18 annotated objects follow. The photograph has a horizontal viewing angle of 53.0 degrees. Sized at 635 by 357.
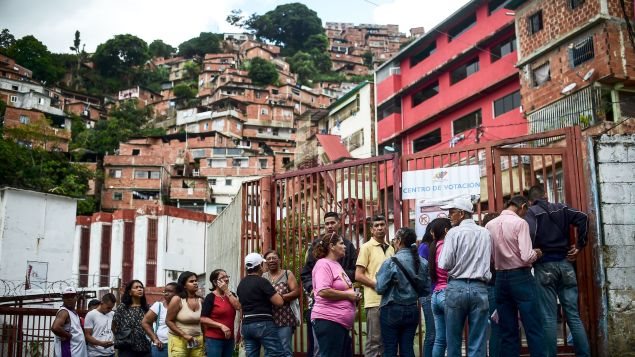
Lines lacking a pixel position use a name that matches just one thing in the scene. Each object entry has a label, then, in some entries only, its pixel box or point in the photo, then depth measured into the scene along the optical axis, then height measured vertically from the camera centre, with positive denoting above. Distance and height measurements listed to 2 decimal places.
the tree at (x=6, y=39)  85.19 +29.17
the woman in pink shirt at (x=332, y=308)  6.07 -0.53
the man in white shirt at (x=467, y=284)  5.96 -0.31
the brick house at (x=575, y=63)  21.77 +6.77
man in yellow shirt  6.64 -0.21
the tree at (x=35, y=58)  82.38 +25.75
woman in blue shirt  6.21 -0.44
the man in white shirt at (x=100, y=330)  8.73 -1.02
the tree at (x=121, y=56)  89.69 +28.17
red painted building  28.67 +8.51
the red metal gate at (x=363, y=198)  7.56 +0.74
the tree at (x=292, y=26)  108.12 +38.58
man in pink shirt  6.12 -0.32
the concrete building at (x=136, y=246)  45.19 +0.65
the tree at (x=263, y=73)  81.12 +22.87
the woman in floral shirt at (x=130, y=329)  7.85 -0.90
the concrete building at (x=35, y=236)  30.06 +1.00
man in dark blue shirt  6.50 -0.10
